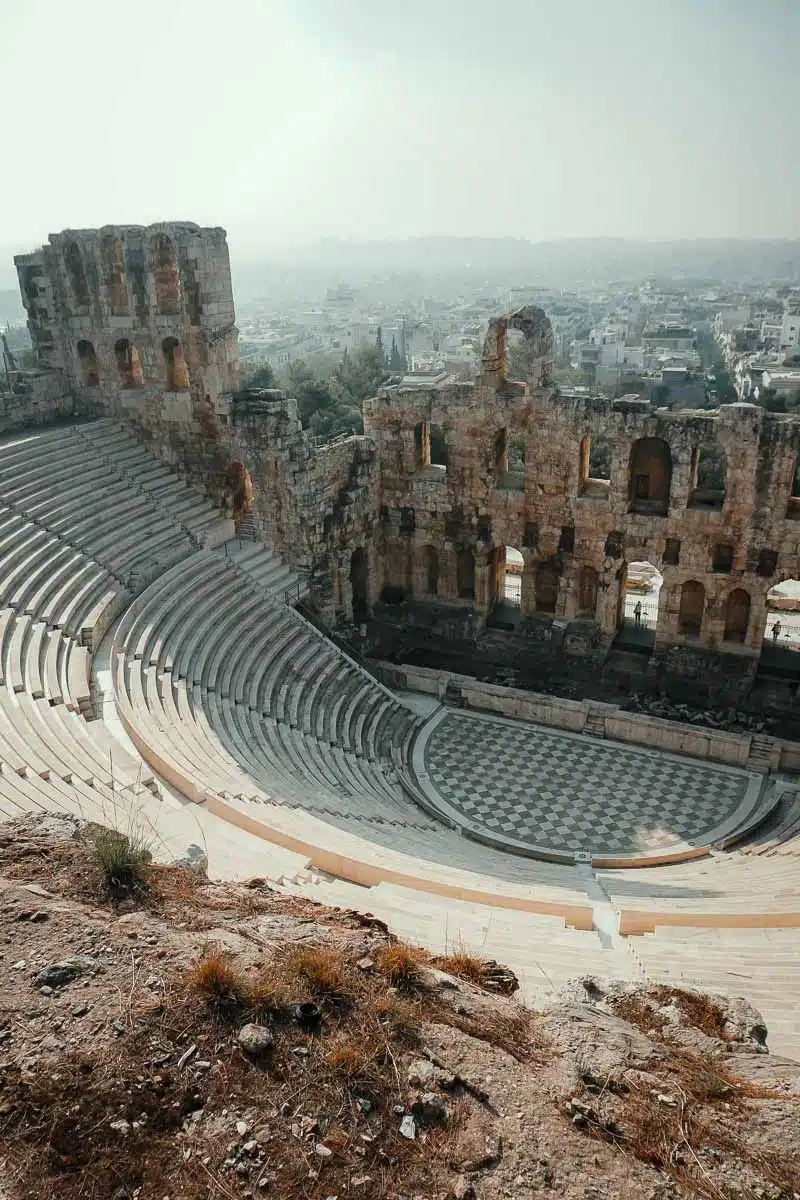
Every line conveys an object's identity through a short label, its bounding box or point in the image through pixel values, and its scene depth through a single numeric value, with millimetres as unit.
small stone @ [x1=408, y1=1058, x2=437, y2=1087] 5797
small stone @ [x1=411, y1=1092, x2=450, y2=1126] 5590
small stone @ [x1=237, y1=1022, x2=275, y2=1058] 5871
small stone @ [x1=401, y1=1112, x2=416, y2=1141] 5477
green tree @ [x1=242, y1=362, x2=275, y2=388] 55219
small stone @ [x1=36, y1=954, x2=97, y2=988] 6289
